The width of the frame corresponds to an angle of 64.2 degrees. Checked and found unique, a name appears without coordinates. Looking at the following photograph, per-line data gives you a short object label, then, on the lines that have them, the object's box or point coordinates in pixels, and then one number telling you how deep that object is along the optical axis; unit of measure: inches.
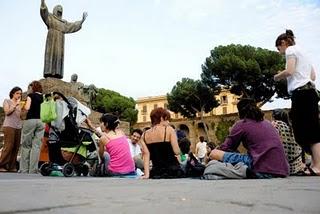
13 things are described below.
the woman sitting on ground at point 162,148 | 125.1
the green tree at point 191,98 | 1096.1
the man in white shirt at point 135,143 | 187.4
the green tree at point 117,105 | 1409.5
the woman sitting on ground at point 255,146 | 113.8
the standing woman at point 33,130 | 175.5
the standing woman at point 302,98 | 111.8
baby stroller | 147.4
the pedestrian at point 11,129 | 188.3
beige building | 1713.5
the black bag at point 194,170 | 132.4
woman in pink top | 140.3
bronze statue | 318.0
